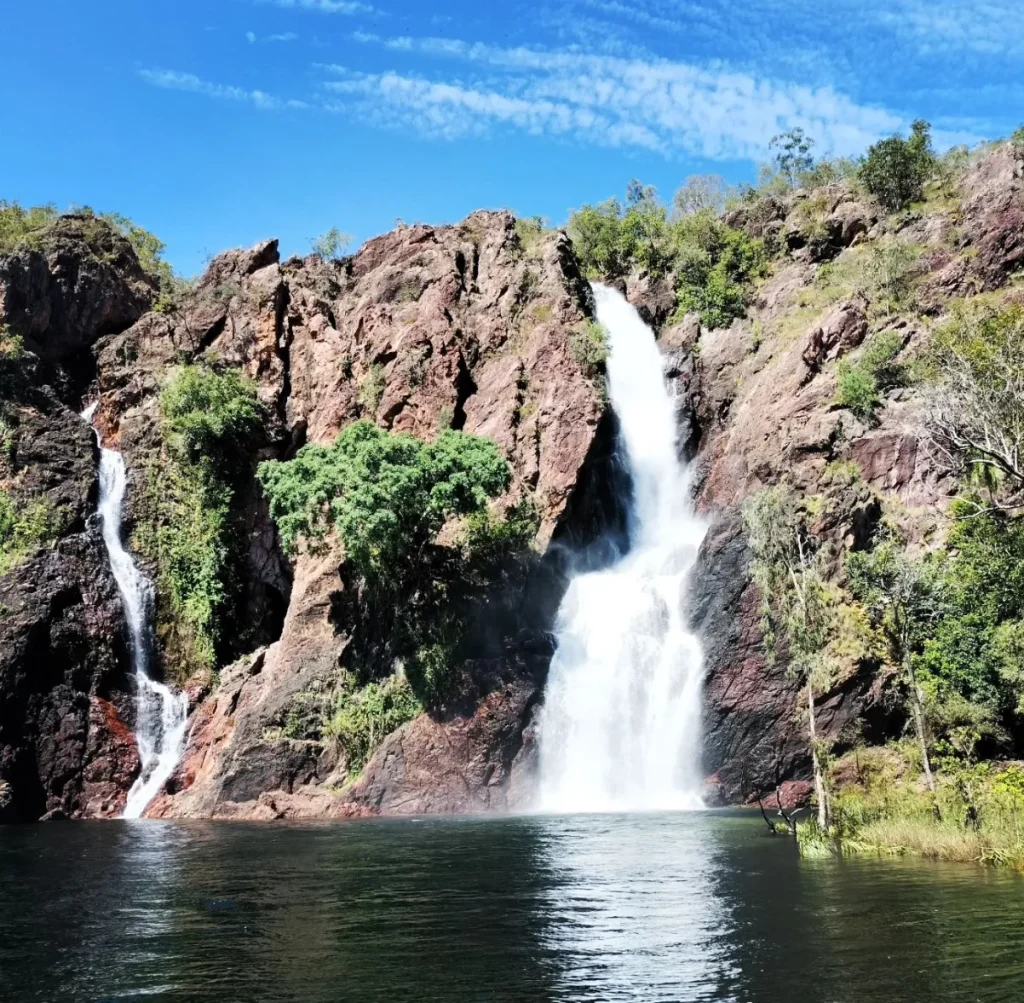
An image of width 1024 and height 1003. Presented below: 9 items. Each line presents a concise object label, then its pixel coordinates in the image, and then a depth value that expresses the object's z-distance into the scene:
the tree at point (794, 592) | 26.00
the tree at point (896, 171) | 63.53
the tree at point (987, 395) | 27.58
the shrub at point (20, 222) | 61.37
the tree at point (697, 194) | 98.25
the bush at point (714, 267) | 61.12
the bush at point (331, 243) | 88.94
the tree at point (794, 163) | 84.00
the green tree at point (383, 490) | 42.81
